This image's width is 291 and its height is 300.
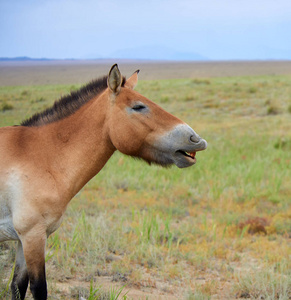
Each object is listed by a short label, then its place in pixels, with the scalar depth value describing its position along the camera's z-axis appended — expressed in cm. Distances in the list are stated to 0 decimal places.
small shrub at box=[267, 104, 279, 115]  1865
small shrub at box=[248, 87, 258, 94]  2500
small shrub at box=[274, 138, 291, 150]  1186
